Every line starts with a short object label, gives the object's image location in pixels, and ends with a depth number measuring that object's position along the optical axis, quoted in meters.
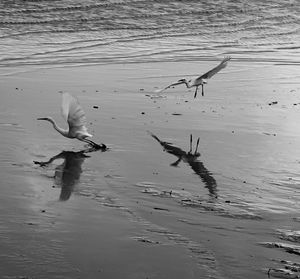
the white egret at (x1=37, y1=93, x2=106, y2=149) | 10.58
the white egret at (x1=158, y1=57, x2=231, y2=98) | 13.88
